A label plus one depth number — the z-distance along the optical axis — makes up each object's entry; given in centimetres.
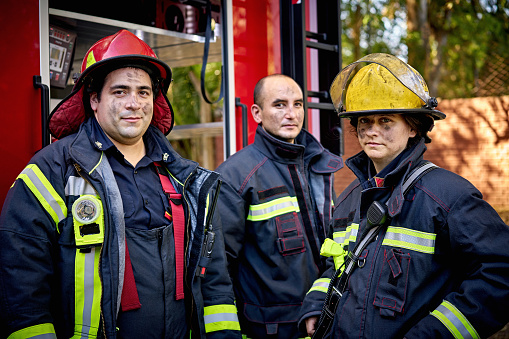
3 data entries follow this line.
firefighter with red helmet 185
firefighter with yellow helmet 174
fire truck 344
